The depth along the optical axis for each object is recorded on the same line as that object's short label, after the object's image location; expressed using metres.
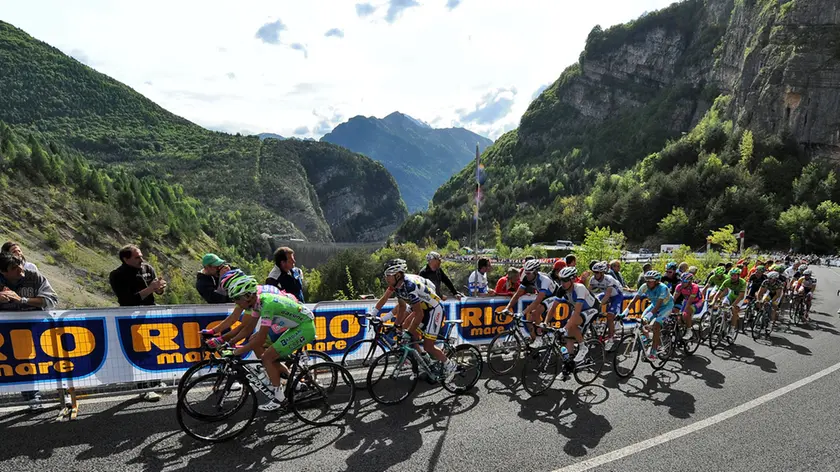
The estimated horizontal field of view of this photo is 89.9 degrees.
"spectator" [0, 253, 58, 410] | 5.23
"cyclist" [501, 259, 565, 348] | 7.17
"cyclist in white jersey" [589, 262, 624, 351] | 8.09
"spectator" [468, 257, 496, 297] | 9.60
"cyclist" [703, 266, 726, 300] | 10.74
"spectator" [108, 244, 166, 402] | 5.87
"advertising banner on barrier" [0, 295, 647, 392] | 5.25
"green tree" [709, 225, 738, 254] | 53.94
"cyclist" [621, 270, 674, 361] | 7.72
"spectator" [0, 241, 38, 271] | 5.40
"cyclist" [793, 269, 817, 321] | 13.24
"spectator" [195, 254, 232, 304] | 6.46
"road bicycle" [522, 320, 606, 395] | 6.71
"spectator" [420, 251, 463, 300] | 7.88
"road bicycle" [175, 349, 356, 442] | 4.77
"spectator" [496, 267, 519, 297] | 9.34
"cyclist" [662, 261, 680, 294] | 8.34
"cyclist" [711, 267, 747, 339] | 10.10
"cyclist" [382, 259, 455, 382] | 5.91
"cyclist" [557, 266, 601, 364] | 6.73
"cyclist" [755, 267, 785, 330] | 11.37
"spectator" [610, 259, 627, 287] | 10.17
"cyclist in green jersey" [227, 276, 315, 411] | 4.77
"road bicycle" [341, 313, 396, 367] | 6.33
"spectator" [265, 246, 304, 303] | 6.55
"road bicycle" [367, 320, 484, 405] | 6.04
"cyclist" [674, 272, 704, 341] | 8.27
